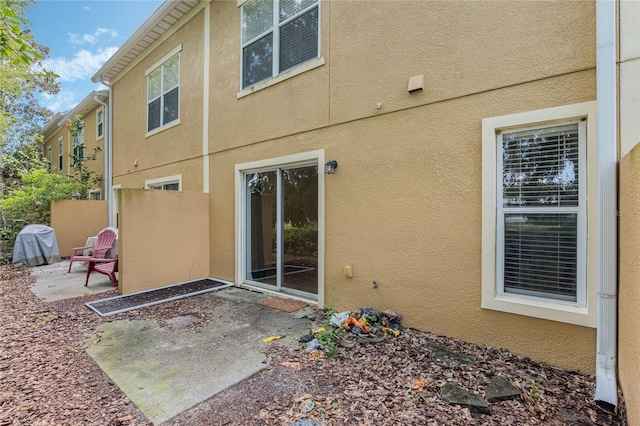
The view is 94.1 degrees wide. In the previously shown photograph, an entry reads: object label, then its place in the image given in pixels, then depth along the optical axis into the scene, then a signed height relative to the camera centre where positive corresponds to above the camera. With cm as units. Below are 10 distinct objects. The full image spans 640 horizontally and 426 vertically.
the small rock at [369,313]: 420 -145
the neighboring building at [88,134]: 1198 +372
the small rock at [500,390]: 258 -159
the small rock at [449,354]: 322 -160
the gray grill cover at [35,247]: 893 -105
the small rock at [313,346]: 357 -163
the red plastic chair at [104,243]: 761 -83
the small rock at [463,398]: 246 -161
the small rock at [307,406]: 249 -165
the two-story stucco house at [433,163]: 297 +64
